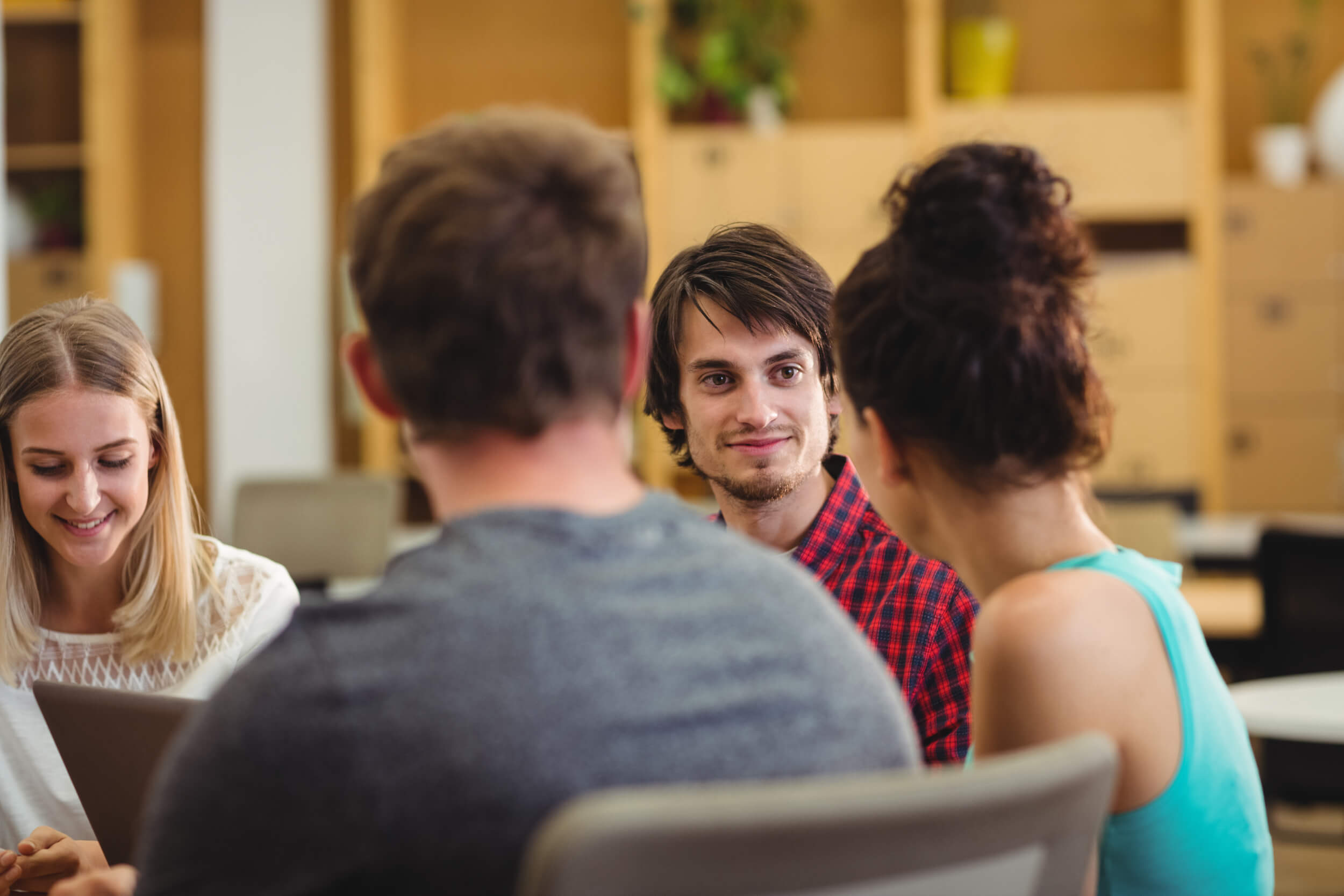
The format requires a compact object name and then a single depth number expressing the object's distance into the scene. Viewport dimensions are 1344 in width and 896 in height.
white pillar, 5.72
